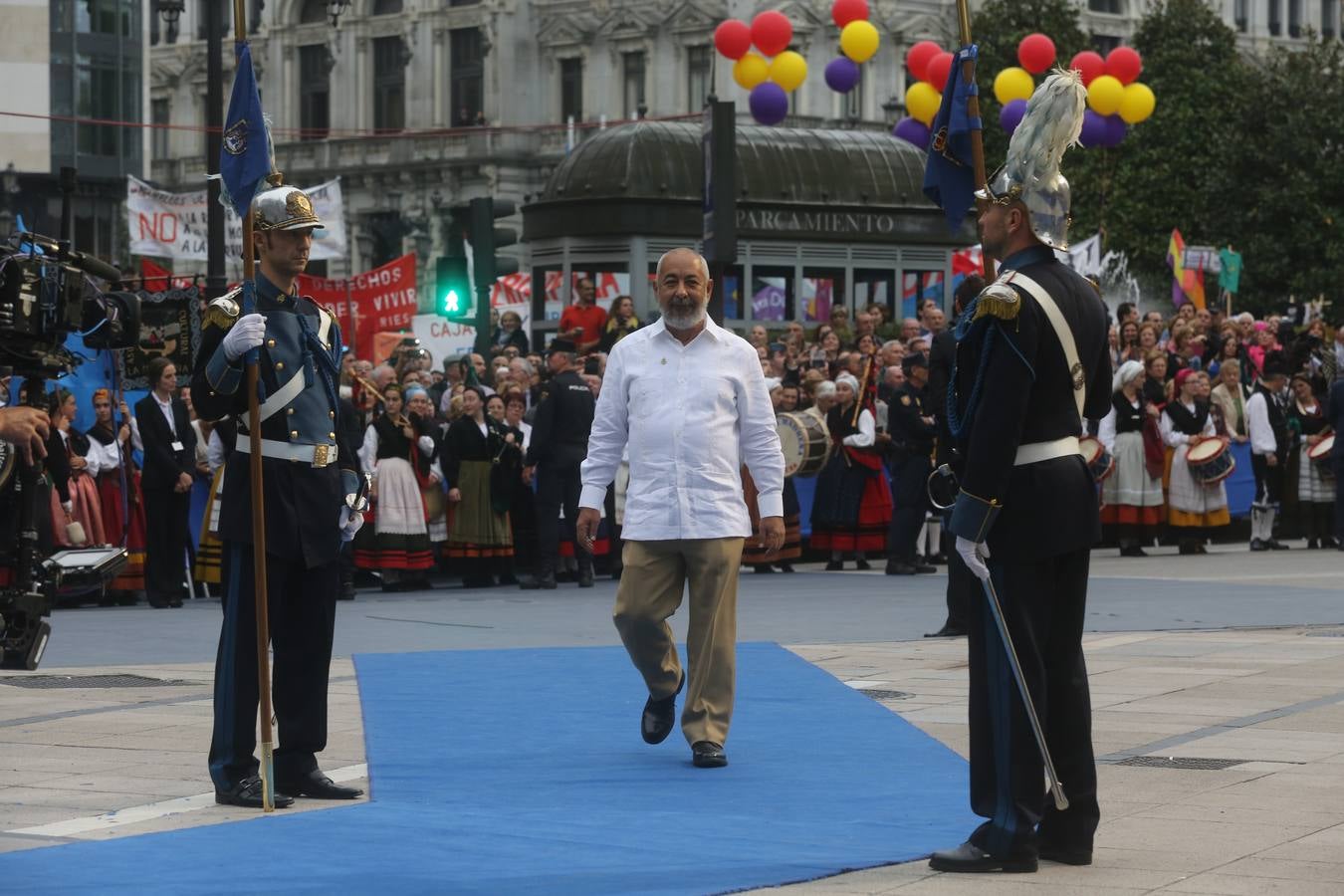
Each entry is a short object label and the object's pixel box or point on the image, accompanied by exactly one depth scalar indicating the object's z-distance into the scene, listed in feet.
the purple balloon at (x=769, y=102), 103.55
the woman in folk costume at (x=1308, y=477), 79.87
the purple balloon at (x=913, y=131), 109.24
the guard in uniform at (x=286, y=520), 29.01
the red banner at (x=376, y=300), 95.61
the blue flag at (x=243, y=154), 28.53
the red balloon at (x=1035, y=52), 104.93
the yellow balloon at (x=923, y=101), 102.42
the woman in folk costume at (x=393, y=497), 65.62
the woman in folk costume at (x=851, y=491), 70.59
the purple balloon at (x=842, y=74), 112.88
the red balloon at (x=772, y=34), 104.17
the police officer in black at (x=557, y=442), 65.98
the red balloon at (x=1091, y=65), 108.37
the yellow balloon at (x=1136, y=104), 104.22
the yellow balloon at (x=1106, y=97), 104.73
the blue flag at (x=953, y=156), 27.71
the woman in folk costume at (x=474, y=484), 67.26
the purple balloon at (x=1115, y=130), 104.68
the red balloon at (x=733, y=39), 102.32
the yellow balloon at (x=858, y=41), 104.83
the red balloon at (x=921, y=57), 102.63
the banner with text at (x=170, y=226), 98.02
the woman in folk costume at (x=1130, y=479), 75.97
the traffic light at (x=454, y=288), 83.97
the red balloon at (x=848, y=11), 107.34
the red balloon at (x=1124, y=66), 107.34
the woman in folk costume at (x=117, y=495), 62.59
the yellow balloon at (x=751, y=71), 105.19
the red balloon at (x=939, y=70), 96.12
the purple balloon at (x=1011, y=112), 96.17
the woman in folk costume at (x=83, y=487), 61.05
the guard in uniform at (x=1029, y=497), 24.34
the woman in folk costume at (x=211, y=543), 58.75
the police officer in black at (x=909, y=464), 61.57
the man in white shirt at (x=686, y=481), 32.65
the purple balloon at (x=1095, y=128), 104.68
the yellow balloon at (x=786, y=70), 103.45
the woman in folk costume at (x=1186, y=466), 76.74
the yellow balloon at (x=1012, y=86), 104.78
